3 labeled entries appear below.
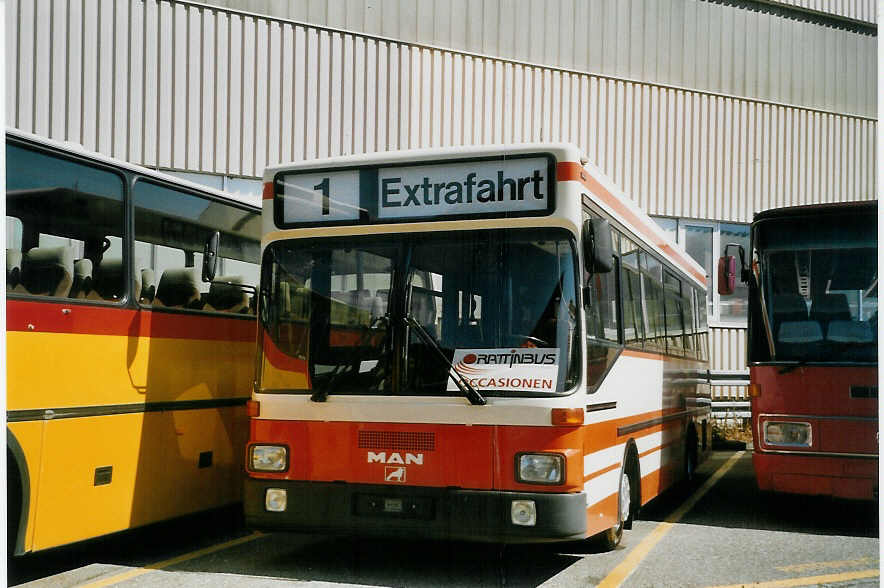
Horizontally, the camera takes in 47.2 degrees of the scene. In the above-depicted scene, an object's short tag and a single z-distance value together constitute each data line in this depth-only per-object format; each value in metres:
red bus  8.48
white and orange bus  6.51
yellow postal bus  6.36
